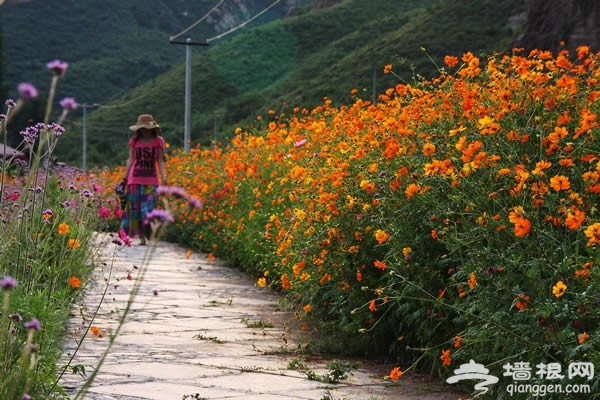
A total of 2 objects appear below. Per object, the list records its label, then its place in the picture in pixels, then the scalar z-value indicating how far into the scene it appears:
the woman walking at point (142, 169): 12.27
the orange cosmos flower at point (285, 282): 6.52
